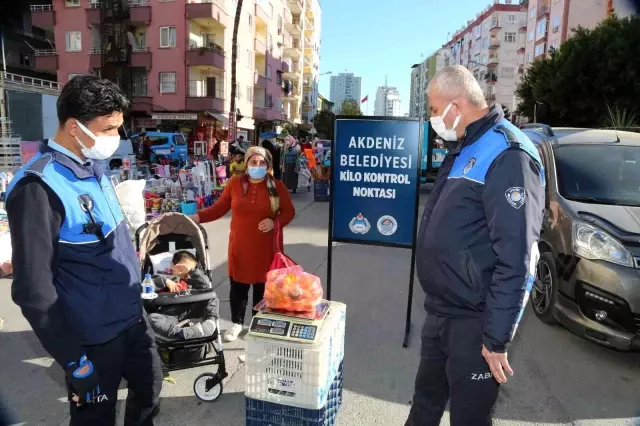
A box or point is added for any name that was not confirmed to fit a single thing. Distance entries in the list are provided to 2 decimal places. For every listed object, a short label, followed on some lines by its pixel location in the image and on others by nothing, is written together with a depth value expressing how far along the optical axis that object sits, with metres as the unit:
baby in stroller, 3.36
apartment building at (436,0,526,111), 74.88
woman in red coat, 4.25
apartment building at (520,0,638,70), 50.59
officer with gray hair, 2.04
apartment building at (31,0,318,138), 32.88
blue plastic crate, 2.73
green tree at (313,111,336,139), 74.80
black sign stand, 4.24
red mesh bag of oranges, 2.76
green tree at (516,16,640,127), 24.02
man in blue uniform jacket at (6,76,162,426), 1.83
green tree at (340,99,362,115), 79.50
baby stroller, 3.42
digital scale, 2.61
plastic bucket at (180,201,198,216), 10.47
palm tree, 23.00
